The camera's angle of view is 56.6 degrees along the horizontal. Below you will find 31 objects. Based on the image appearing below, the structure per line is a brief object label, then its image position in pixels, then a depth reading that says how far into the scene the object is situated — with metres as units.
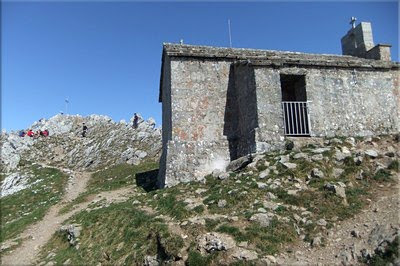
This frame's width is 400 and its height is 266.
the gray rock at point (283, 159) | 15.88
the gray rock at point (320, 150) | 16.28
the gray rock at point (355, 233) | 10.66
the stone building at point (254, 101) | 19.12
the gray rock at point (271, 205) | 12.75
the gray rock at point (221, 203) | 13.53
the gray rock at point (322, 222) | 11.61
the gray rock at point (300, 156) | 15.91
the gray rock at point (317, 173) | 14.44
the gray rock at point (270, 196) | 13.54
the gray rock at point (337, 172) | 14.50
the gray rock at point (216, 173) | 17.28
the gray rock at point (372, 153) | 15.29
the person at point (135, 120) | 41.74
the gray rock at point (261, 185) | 14.31
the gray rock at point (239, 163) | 17.70
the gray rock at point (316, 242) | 10.77
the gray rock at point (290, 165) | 15.28
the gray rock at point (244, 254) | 10.20
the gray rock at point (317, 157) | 15.55
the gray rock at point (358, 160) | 14.89
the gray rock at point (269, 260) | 10.00
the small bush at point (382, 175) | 13.64
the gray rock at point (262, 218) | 11.73
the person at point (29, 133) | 44.50
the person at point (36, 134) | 44.58
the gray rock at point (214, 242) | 10.77
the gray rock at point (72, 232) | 15.74
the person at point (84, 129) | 45.01
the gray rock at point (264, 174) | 15.16
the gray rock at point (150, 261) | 11.30
